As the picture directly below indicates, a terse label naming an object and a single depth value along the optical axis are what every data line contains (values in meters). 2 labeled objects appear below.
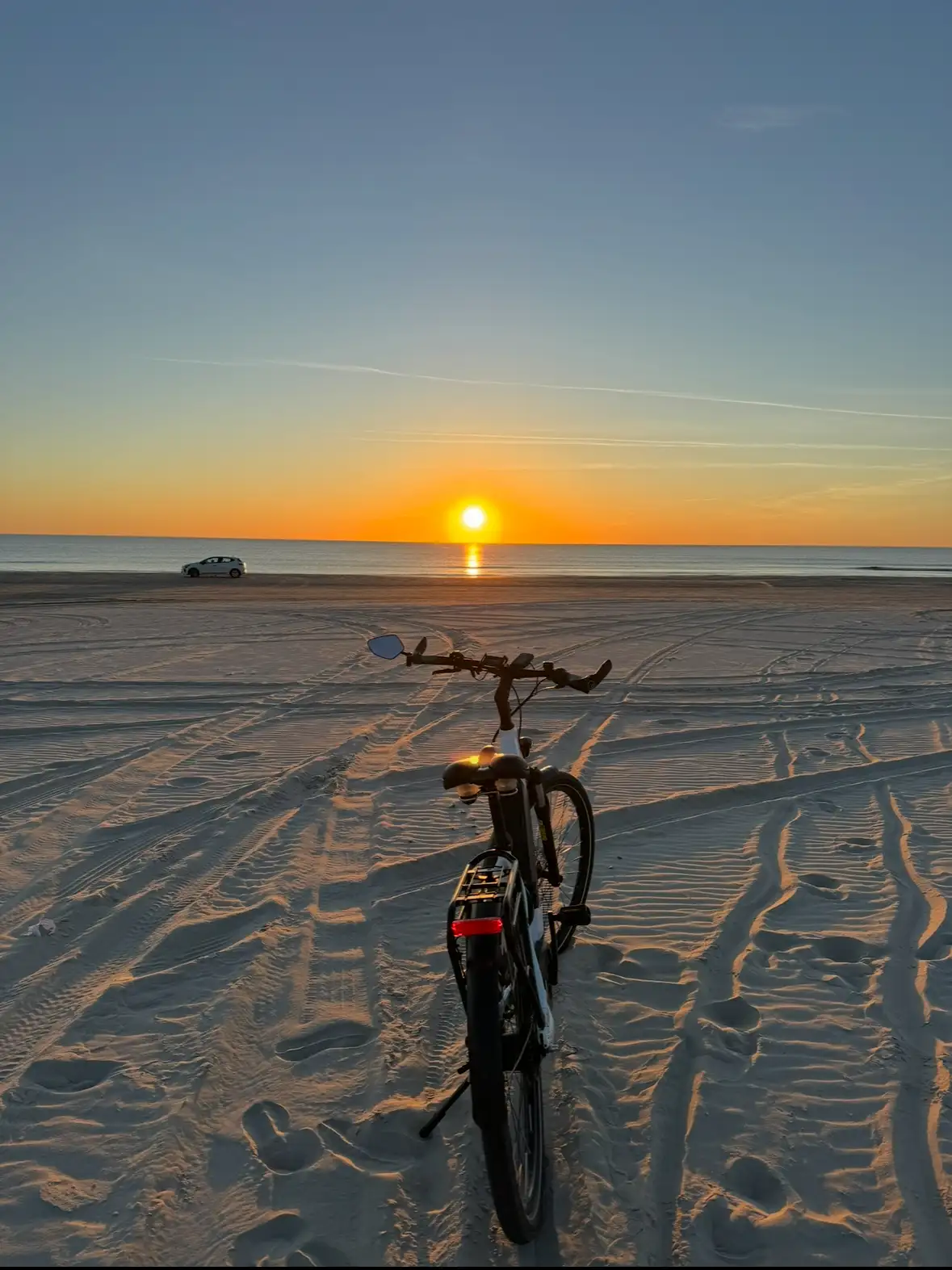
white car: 46.44
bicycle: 2.46
